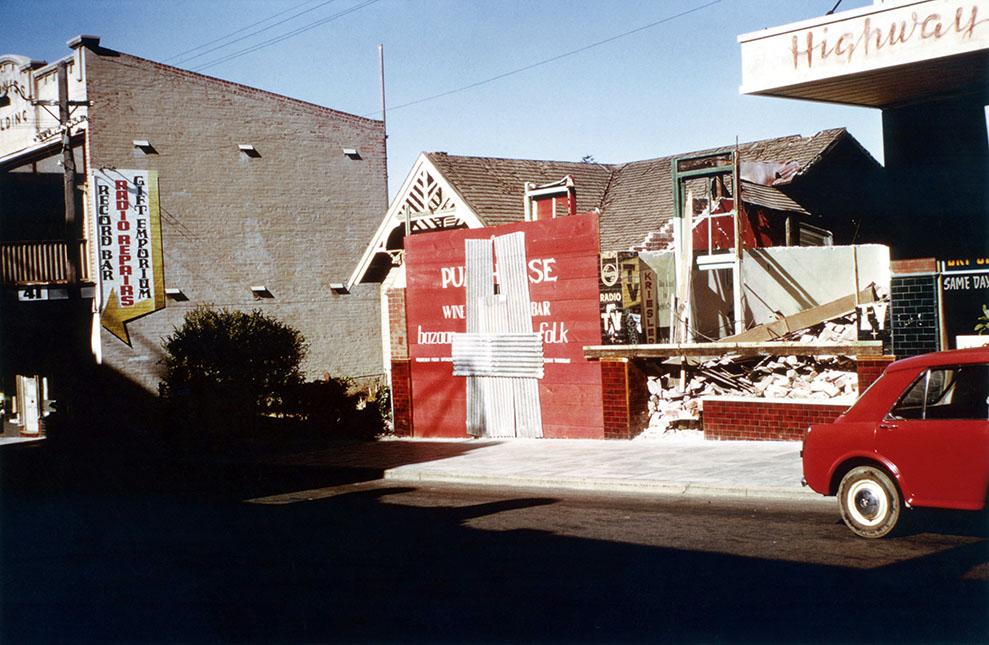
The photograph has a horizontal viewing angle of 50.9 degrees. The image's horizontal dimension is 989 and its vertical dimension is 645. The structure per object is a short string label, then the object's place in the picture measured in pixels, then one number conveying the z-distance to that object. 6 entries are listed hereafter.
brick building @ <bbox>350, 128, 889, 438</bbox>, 19.33
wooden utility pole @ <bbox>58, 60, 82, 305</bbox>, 27.78
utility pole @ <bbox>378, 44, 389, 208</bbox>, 35.05
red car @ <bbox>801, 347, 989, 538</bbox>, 8.41
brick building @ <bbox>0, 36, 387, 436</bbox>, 29.23
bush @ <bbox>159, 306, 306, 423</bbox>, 23.08
